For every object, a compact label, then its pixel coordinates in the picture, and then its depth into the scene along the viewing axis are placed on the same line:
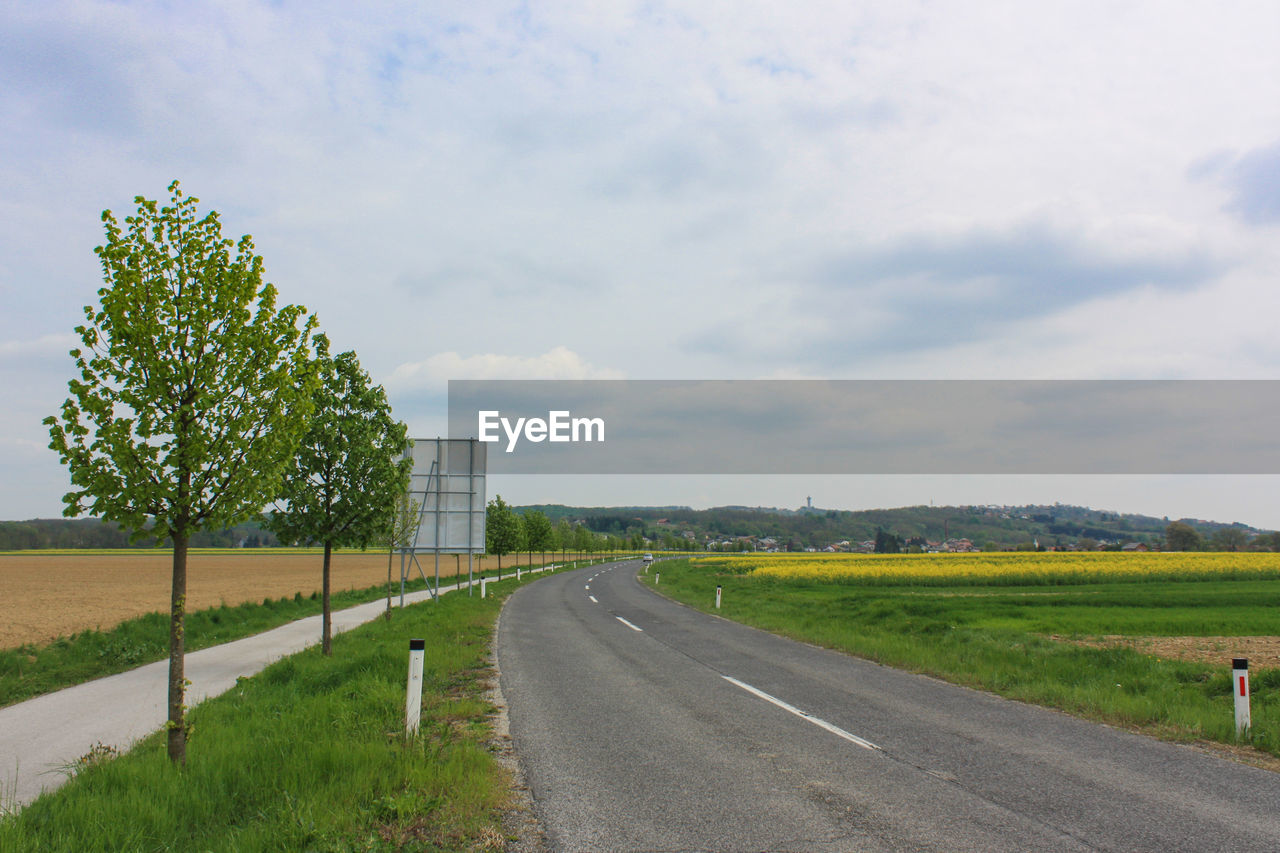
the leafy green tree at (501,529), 52.91
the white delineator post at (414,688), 7.15
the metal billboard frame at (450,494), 28.28
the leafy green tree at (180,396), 6.29
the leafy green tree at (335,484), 15.27
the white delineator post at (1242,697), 8.19
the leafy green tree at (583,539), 115.44
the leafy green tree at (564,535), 105.28
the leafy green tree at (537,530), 74.19
